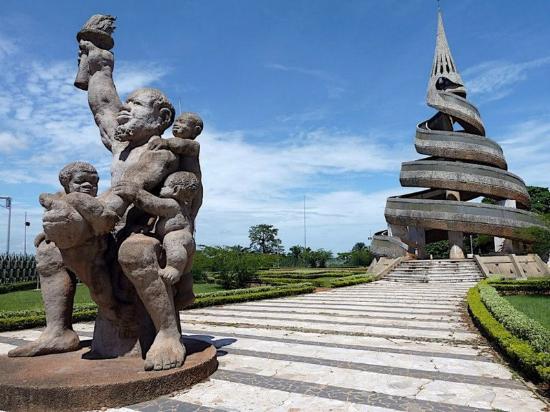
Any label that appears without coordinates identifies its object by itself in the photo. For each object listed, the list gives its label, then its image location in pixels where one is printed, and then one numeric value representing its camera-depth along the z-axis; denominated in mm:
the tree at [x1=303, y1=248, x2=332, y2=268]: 58031
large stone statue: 3814
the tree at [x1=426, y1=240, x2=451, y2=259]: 52600
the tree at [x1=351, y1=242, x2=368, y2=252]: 72438
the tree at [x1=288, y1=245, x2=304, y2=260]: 64219
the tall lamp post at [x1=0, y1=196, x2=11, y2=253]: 38562
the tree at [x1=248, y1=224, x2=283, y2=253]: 68688
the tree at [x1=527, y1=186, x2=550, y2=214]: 44750
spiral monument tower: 22359
